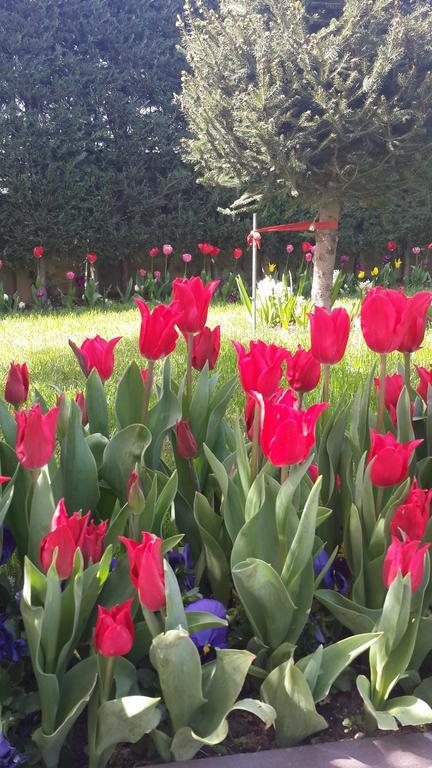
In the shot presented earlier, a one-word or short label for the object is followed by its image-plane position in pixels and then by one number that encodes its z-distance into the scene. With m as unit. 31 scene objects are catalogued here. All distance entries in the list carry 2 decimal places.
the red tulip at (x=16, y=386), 1.33
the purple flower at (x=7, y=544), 1.18
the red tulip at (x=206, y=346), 1.40
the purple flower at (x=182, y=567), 1.21
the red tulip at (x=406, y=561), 0.88
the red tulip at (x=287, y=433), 0.93
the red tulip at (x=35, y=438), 0.97
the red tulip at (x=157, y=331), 1.16
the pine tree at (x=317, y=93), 4.45
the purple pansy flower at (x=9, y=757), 0.86
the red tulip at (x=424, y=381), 1.38
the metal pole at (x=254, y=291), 4.43
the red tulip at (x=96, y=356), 1.40
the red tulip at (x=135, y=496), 0.97
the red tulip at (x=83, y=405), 1.46
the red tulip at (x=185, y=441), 1.23
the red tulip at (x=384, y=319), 1.12
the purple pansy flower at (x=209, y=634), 1.05
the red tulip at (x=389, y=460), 1.03
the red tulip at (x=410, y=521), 0.96
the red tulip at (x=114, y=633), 0.79
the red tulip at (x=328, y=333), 1.16
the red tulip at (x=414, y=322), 1.16
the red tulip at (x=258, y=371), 1.15
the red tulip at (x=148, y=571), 0.82
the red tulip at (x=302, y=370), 1.22
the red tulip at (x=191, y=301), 1.23
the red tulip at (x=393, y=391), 1.43
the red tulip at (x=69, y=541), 0.86
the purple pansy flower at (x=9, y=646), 1.00
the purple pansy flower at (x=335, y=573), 1.23
